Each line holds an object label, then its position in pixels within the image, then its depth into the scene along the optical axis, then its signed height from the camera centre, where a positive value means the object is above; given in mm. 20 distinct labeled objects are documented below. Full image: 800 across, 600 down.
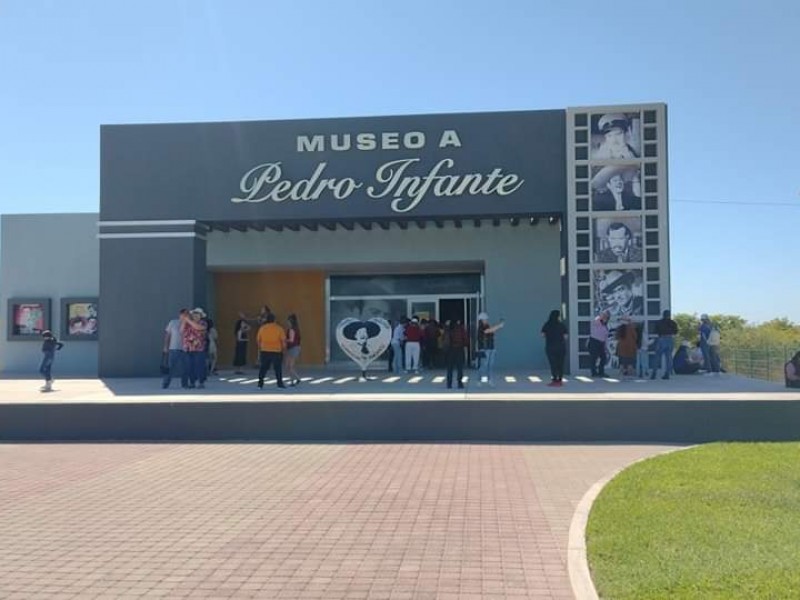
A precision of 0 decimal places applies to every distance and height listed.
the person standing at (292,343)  17344 -555
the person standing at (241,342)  22188 -685
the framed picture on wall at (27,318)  24578 -36
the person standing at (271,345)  15734 -546
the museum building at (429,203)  19469 +2862
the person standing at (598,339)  18078 -476
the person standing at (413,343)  20953 -684
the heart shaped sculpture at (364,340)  19297 -541
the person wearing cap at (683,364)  19688 -1125
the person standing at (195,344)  16422 -554
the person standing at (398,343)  21641 -690
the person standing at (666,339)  17578 -471
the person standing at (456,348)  16047 -610
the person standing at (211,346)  19375 -725
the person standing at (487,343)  16516 -524
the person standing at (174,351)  16766 -711
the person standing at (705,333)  19344 -365
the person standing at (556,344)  16188 -533
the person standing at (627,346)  17891 -628
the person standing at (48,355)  17859 -853
